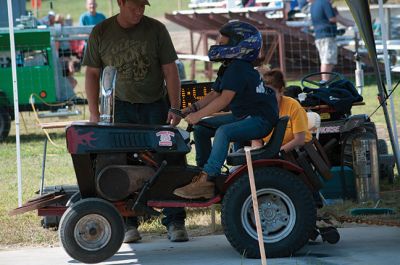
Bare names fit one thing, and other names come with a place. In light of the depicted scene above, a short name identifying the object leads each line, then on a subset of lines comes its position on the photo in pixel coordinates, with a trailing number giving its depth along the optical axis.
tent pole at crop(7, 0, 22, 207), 17.28
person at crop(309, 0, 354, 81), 37.37
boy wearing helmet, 13.37
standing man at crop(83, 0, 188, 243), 14.91
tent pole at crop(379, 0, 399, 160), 17.56
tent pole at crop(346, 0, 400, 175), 15.84
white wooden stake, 10.89
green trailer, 29.75
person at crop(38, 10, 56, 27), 48.02
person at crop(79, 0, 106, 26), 39.72
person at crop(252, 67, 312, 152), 15.60
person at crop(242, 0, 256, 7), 45.95
